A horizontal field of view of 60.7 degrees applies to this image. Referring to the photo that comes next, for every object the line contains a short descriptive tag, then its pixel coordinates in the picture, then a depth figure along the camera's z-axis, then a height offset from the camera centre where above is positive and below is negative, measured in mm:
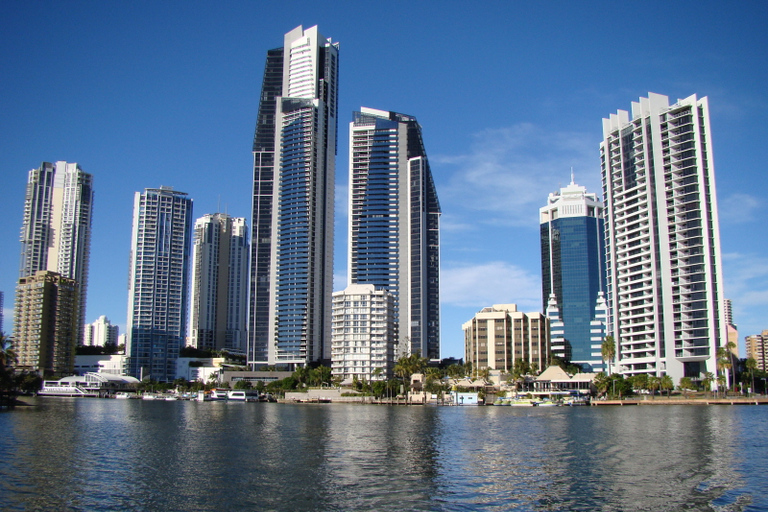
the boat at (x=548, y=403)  171625 -12369
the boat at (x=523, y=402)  173375 -12237
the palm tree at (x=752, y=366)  179375 -2360
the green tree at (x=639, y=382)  173125 -6551
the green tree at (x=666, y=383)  167125 -6646
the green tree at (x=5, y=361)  141500 -1623
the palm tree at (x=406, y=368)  196875 -3675
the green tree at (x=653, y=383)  168838 -6645
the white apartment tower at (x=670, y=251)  175625 +29596
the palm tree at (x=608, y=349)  191875 +2243
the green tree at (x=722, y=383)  165500 -6457
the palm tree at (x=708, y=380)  166500 -5784
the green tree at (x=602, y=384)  177500 -7322
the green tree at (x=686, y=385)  167625 -7075
